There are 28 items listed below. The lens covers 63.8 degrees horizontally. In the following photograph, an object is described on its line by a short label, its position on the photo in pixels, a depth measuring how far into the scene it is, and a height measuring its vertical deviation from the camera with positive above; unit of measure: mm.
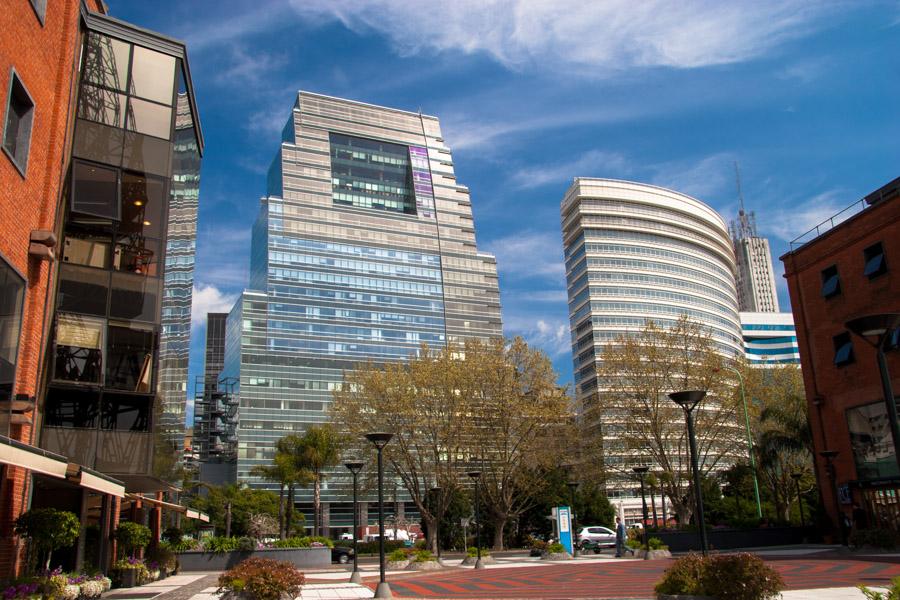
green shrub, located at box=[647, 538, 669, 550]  38844 -2586
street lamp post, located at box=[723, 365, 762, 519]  47812 +3485
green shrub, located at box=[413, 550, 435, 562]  37125 -2664
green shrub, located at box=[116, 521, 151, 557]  24391 -747
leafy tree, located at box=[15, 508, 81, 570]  15852 -232
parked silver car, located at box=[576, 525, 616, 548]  51969 -2771
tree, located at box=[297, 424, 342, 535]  60625 +4469
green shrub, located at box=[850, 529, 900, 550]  29703 -2078
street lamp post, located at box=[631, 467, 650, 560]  36375 -248
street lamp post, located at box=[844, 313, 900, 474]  12272 +2658
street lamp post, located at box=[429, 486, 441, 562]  45938 +59
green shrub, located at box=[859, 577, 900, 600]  9336 -1347
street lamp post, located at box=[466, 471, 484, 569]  38975 +1337
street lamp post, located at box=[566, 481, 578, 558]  42728 +532
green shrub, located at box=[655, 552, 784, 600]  13828 -1656
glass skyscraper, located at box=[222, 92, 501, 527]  125312 +43673
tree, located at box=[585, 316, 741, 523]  48562 +6727
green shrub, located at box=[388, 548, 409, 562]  38094 -2678
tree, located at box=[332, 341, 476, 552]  49656 +5982
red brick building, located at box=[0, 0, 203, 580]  16703 +7326
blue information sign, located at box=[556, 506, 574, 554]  42281 -1523
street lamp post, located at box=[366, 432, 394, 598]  21267 -271
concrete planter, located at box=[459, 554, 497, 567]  38522 -3130
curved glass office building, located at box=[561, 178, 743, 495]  135738 +43153
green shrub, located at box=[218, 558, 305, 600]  16547 -1613
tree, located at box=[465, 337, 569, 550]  50406 +5853
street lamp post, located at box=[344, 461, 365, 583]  29247 -996
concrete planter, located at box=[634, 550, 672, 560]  36844 -3003
